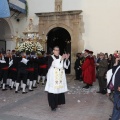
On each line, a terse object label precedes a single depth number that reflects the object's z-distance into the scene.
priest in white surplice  6.83
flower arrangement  11.47
